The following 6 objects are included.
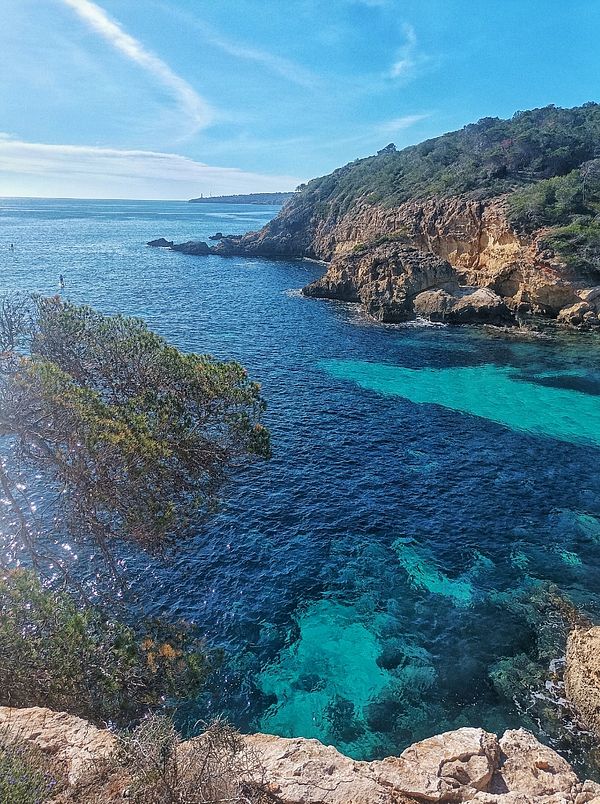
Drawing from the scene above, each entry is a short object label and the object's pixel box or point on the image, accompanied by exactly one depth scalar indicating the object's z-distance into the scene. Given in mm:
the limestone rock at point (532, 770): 11172
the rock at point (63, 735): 10445
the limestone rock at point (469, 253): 55566
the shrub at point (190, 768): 8875
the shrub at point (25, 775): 8578
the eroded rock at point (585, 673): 15289
